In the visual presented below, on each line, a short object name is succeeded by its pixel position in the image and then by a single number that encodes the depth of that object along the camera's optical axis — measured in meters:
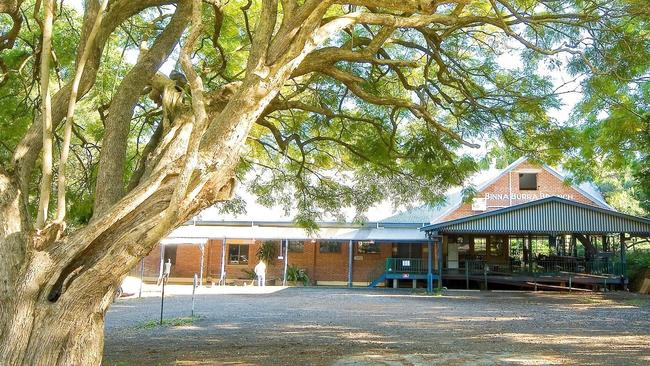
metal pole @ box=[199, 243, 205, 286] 32.69
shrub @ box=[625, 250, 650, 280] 29.16
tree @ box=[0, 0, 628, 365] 5.17
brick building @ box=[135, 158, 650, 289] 27.08
